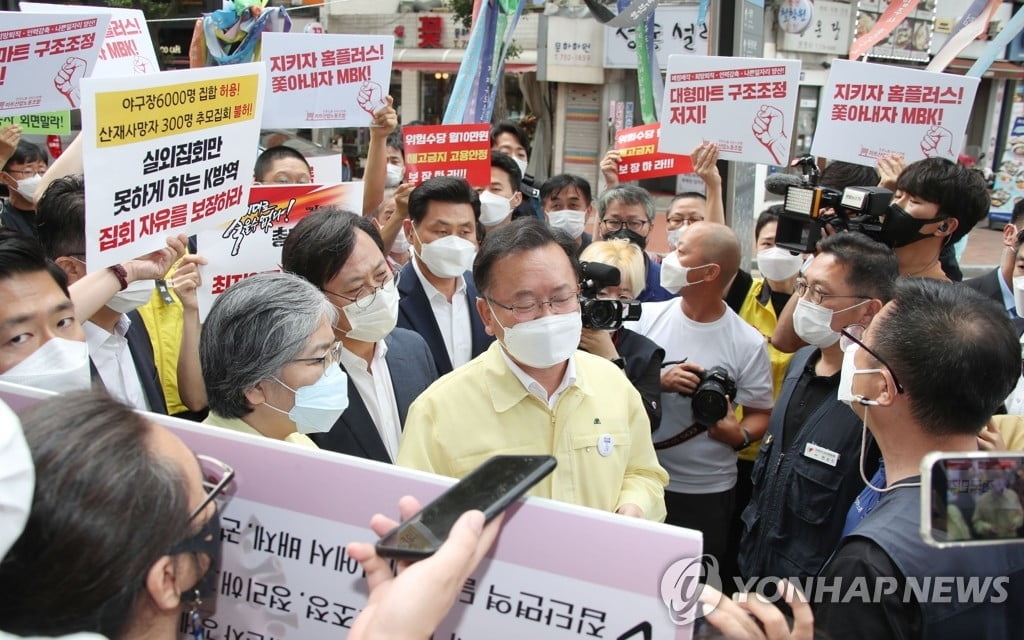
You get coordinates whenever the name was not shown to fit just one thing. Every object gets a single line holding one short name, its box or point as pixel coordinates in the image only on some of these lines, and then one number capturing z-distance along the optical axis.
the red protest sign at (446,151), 4.81
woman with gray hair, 2.12
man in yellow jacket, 2.08
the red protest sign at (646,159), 5.36
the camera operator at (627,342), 2.85
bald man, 3.24
